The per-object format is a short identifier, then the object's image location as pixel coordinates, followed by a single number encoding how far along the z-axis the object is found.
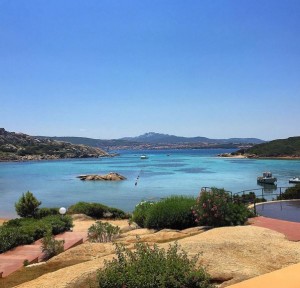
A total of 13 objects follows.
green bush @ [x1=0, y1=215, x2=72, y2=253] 12.44
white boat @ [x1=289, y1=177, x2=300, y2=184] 51.04
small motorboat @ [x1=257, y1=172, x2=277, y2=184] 52.50
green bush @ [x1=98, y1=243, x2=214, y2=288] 5.51
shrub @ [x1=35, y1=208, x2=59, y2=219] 22.68
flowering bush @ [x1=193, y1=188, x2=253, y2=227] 12.34
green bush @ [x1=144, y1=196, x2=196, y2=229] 13.67
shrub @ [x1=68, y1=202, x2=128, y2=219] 25.20
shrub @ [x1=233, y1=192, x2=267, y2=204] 14.18
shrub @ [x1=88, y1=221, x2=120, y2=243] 11.85
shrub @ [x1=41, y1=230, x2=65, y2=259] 11.05
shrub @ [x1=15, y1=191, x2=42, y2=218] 22.28
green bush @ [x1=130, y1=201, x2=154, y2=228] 15.53
